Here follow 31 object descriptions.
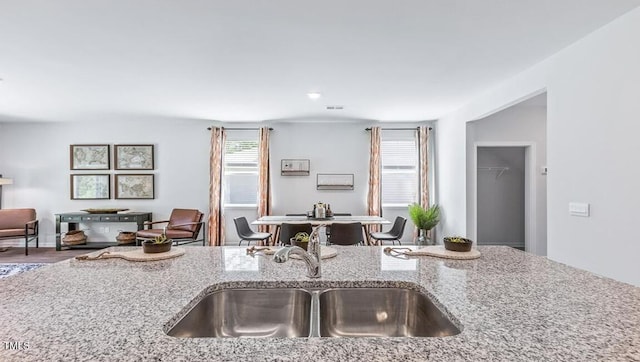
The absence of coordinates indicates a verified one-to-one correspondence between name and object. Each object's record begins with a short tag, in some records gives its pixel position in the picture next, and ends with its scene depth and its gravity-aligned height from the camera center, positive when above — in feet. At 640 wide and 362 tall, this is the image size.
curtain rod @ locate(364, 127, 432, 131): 21.01 +3.53
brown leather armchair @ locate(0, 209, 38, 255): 18.53 -2.48
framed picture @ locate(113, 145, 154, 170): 20.77 +1.60
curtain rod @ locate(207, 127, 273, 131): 20.96 +3.48
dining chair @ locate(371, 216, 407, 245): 15.82 -2.65
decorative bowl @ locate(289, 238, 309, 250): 5.46 -1.06
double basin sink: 4.06 -1.68
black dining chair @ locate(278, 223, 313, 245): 13.73 -2.06
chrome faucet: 3.82 -0.94
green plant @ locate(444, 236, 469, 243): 5.58 -1.00
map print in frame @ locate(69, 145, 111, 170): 20.79 +1.58
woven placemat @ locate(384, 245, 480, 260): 5.30 -1.22
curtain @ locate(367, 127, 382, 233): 20.34 +0.36
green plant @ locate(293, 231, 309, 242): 5.57 -0.98
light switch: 8.76 -0.71
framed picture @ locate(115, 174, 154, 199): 20.81 -0.29
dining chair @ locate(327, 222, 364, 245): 13.97 -2.27
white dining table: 15.55 -1.92
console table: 19.08 -2.25
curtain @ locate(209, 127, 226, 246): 20.20 -0.33
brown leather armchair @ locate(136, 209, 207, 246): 17.76 -2.71
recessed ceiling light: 14.26 +3.97
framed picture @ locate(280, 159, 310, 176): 20.77 +0.93
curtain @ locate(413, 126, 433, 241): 20.53 +1.15
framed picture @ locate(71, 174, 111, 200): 20.84 -0.37
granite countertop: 2.35 -1.26
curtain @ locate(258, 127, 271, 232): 20.26 +0.45
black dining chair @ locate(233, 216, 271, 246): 15.74 -2.62
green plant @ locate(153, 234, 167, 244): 5.60 -1.04
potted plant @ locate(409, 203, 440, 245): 19.07 -2.05
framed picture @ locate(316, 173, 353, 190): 20.92 +0.03
